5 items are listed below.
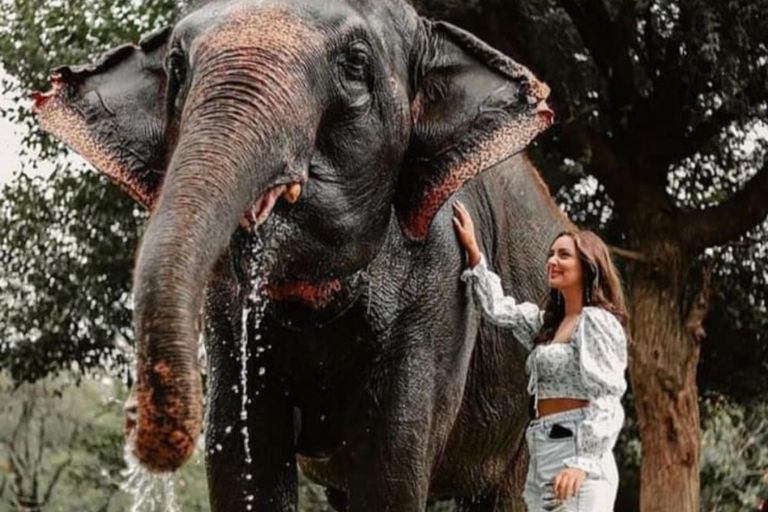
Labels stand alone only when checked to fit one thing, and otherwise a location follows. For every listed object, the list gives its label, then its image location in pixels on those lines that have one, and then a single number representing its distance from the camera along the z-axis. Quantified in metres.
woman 4.73
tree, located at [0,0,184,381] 13.91
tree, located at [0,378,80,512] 26.02
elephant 3.82
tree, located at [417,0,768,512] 12.55
